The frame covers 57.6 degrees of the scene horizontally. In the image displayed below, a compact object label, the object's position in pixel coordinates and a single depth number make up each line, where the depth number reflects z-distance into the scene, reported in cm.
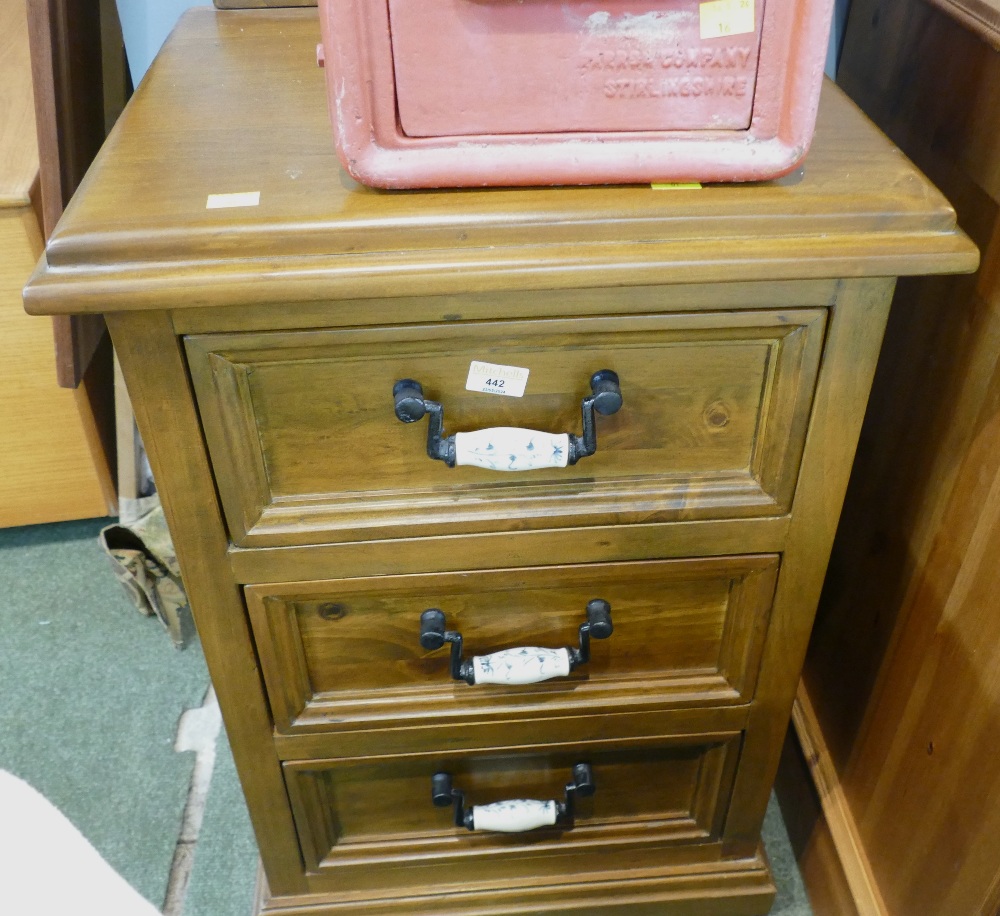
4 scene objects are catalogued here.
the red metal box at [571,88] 53
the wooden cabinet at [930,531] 70
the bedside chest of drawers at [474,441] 54
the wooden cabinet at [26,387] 113
